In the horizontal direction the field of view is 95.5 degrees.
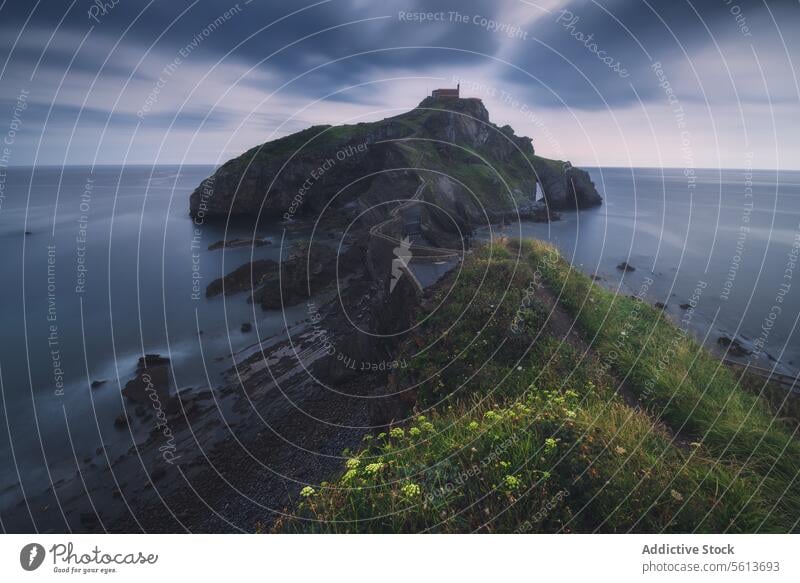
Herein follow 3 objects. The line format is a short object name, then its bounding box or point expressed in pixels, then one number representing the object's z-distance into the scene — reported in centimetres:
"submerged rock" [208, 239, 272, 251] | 6076
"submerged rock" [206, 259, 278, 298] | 4106
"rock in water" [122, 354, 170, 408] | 2230
